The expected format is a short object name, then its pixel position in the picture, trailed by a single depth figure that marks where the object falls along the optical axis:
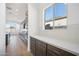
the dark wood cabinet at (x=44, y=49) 0.67
